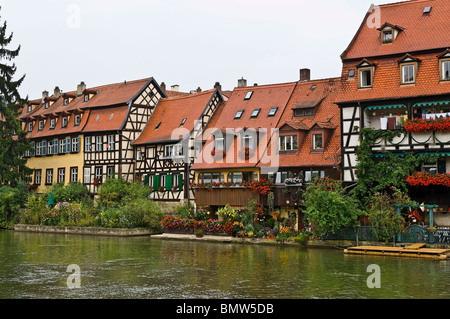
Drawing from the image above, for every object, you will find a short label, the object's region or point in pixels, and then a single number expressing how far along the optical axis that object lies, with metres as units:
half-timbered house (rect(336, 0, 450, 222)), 30.72
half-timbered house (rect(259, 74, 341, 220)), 34.41
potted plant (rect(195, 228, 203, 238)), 36.56
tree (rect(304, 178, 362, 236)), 30.47
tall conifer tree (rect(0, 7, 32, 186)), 49.84
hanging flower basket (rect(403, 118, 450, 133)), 29.64
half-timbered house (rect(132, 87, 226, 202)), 45.00
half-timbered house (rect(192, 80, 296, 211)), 37.28
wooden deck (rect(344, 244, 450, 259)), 26.31
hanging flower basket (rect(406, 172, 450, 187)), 29.36
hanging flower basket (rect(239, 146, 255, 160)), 37.75
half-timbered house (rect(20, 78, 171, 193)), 49.34
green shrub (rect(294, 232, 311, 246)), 31.80
